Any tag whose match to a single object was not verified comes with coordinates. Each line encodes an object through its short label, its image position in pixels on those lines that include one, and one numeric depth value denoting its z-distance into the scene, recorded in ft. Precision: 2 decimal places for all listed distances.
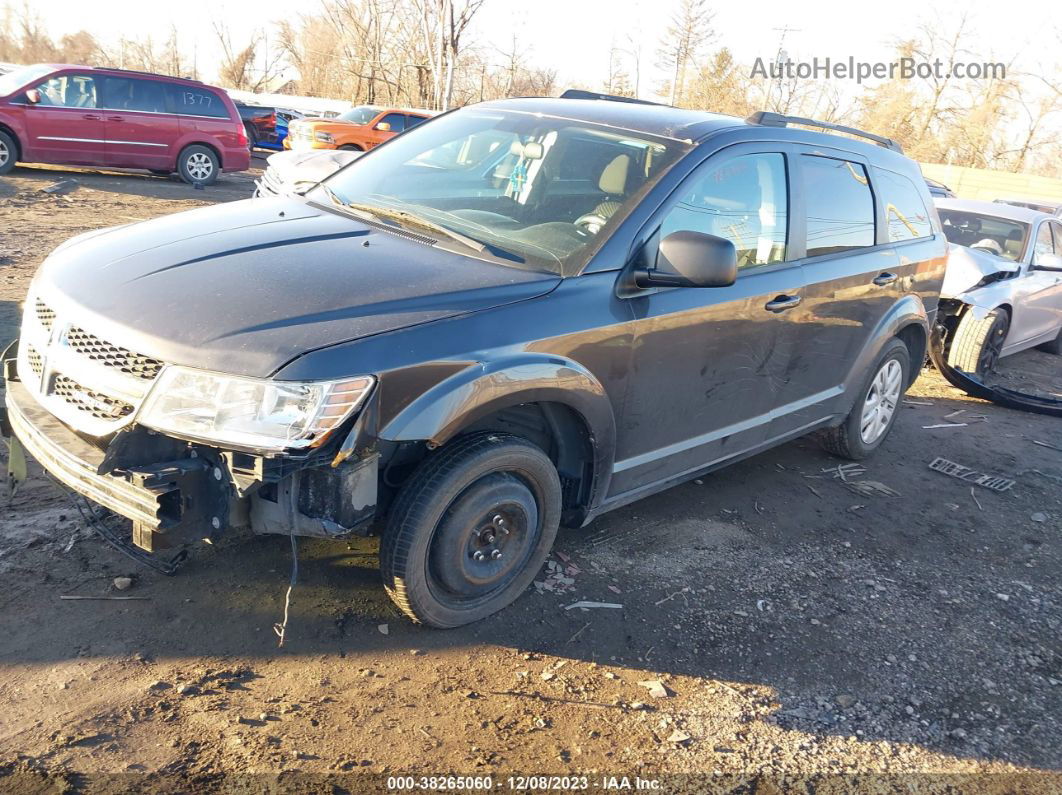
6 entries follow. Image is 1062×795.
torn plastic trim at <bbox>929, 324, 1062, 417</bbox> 23.95
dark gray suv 8.66
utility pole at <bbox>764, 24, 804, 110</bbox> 91.71
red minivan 43.86
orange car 59.26
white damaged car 25.13
